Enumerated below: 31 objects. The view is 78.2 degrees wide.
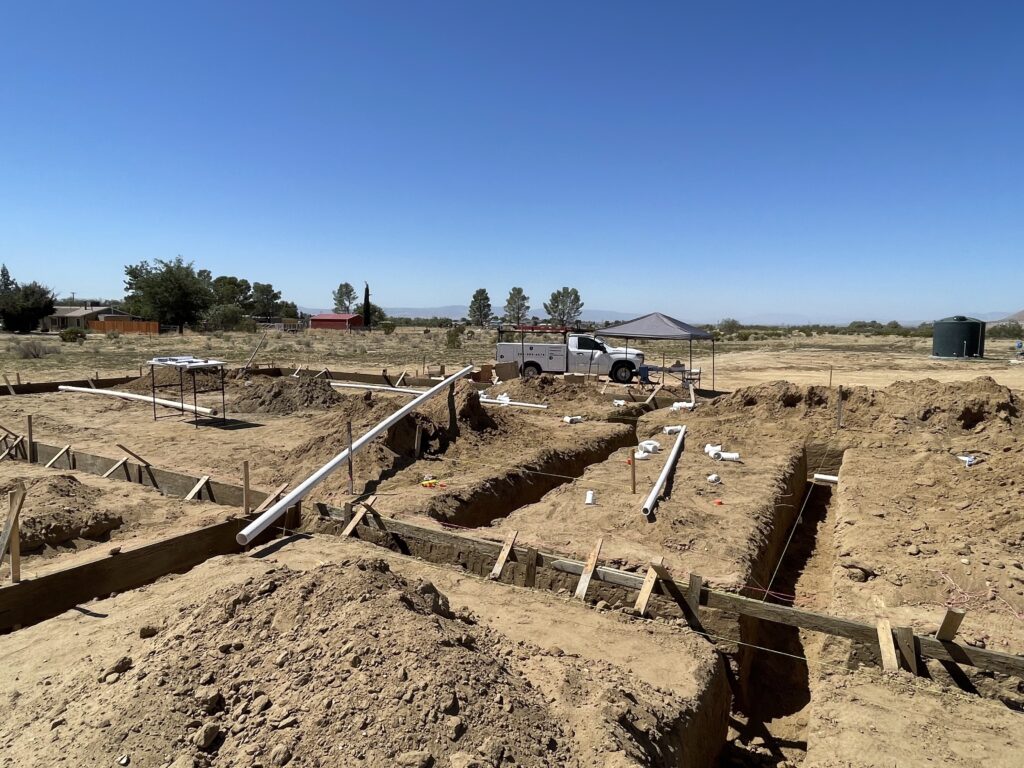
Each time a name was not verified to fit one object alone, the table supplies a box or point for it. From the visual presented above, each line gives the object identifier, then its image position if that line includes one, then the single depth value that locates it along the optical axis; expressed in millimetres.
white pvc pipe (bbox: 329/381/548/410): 17625
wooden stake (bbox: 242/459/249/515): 8039
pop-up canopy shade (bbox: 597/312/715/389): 21234
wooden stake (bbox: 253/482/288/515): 8301
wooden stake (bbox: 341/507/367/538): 7820
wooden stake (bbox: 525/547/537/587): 6695
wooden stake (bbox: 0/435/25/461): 11898
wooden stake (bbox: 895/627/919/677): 5172
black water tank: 37656
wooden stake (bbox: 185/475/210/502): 9484
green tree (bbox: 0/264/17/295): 62984
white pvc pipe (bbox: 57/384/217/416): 16386
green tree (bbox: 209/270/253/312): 93431
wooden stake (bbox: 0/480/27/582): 5922
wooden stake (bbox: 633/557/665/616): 6004
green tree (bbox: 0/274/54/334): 54844
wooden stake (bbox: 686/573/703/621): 5988
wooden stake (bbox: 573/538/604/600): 6328
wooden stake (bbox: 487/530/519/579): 6751
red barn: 73688
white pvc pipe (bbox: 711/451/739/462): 11672
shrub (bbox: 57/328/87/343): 43812
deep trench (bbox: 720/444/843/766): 5469
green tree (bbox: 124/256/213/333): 60156
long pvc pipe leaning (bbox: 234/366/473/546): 7309
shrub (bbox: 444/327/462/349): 45897
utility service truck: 23703
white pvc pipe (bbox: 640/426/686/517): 8406
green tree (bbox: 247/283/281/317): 102125
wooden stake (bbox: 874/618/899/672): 5164
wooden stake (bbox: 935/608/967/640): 4953
